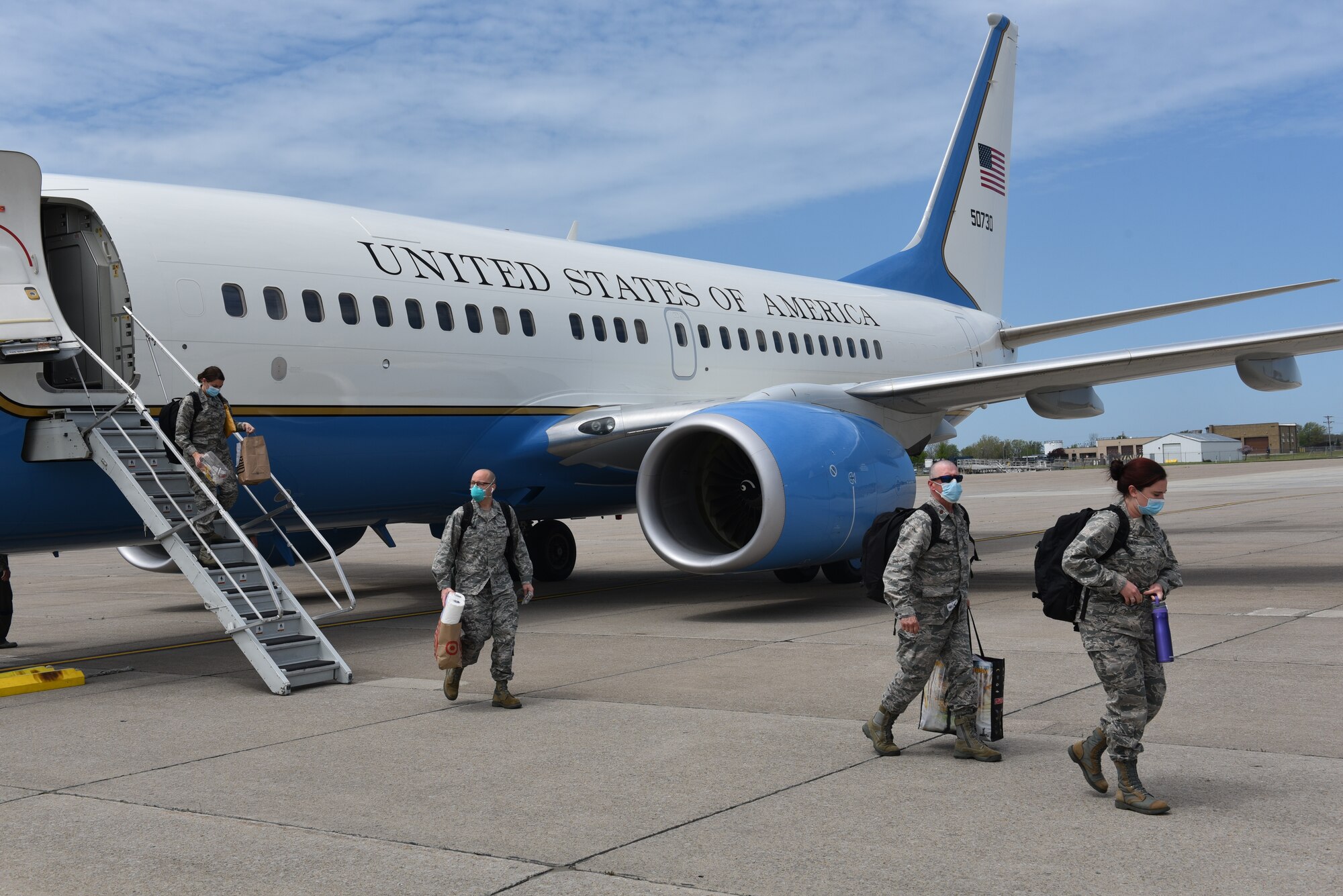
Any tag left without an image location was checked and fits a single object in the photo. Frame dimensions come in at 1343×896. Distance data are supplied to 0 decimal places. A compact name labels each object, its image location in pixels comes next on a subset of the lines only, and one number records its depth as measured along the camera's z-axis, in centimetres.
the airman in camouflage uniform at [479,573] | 785
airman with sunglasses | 605
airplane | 952
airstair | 865
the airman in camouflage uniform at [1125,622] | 506
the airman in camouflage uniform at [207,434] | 909
